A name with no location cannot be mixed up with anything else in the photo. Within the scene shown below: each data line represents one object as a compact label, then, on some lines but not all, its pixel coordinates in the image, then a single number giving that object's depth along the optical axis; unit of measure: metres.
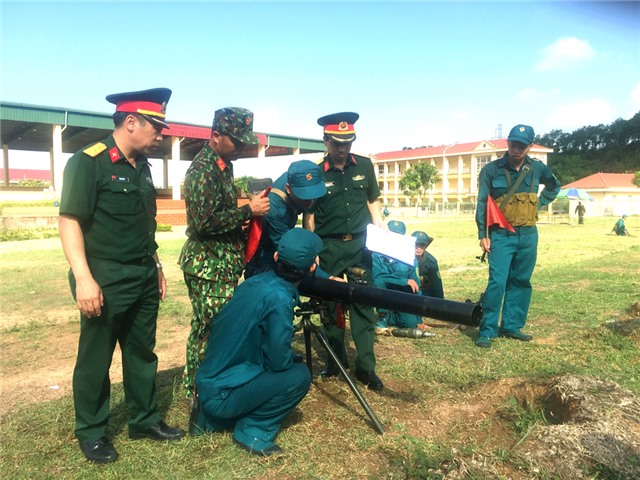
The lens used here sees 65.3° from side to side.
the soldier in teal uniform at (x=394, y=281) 5.18
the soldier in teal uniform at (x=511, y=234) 5.05
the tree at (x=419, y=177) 56.94
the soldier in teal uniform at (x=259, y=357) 2.79
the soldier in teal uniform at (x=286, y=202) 3.41
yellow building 64.38
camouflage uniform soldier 3.08
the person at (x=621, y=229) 20.14
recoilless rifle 2.77
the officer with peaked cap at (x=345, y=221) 3.88
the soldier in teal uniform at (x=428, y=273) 5.93
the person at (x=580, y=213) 29.73
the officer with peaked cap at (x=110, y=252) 2.64
